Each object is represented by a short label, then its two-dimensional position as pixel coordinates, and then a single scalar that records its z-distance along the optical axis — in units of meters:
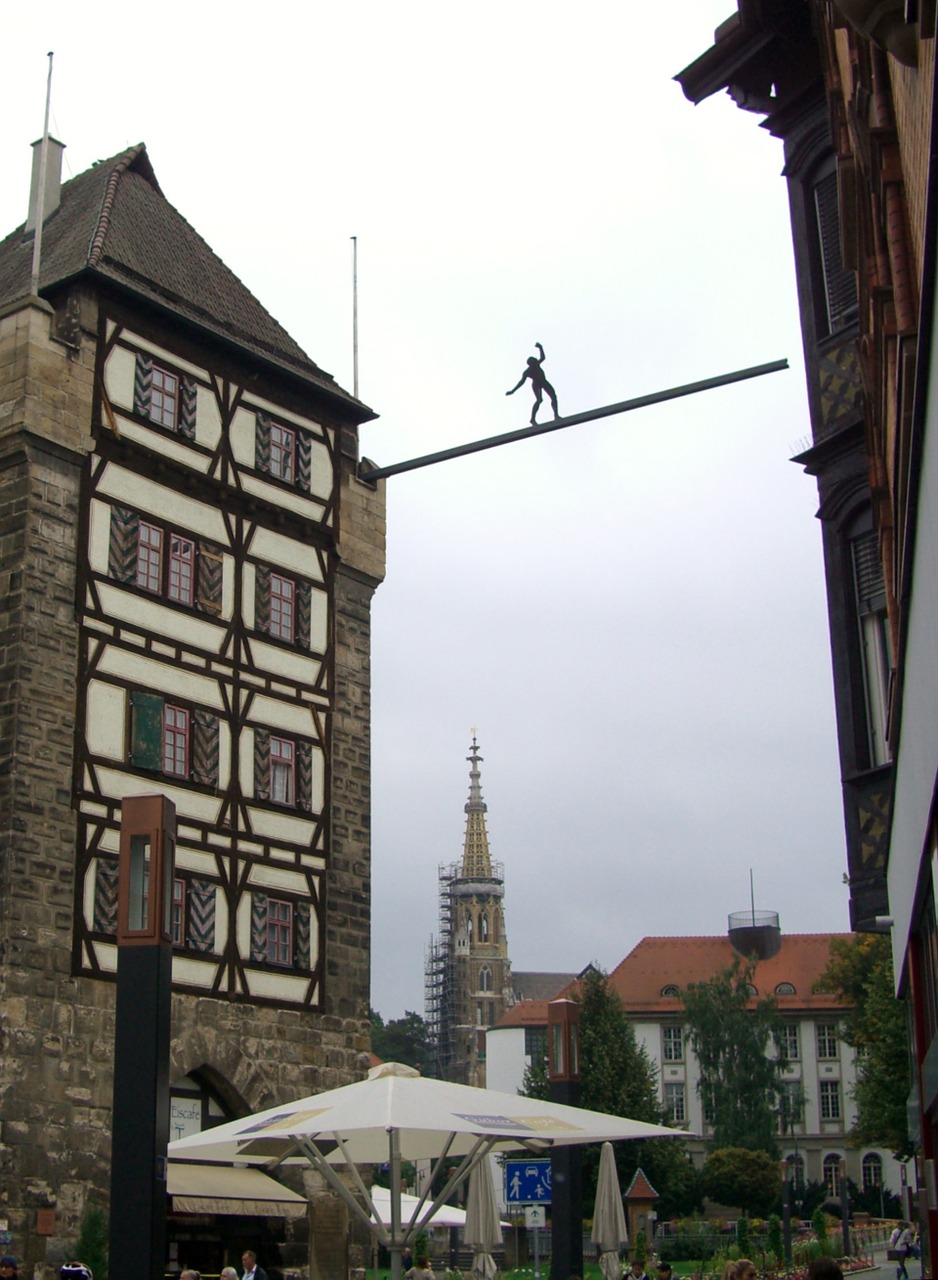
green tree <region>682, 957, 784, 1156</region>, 82.25
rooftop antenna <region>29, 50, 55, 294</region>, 26.16
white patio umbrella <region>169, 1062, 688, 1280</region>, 14.34
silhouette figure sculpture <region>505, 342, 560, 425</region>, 20.03
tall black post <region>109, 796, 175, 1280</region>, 10.92
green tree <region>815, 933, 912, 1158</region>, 48.81
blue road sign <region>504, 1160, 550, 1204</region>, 19.94
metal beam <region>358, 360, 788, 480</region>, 18.25
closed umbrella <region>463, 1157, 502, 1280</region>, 19.77
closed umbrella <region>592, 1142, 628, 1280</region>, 21.53
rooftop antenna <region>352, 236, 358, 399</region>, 33.03
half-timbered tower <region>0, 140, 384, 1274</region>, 24.08
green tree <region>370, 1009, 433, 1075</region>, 145.25
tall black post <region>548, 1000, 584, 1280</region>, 18.61
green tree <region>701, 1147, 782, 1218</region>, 70.31
